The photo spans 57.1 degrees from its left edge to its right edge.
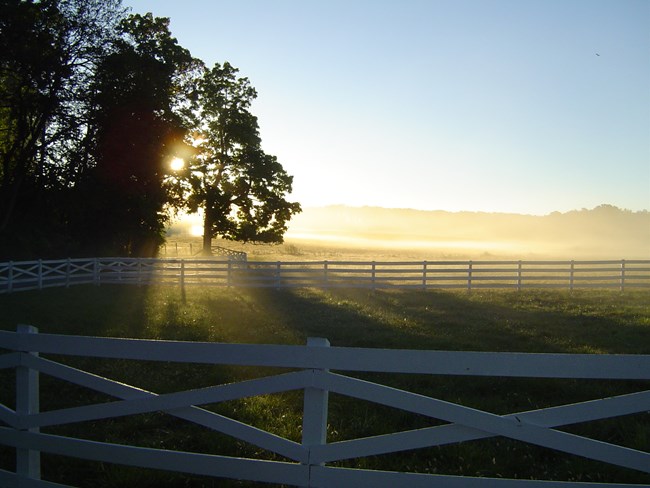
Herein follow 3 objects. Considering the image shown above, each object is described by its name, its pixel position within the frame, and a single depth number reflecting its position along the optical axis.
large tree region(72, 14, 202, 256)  30.36
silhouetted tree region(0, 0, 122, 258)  28.06
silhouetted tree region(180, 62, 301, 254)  40.06
